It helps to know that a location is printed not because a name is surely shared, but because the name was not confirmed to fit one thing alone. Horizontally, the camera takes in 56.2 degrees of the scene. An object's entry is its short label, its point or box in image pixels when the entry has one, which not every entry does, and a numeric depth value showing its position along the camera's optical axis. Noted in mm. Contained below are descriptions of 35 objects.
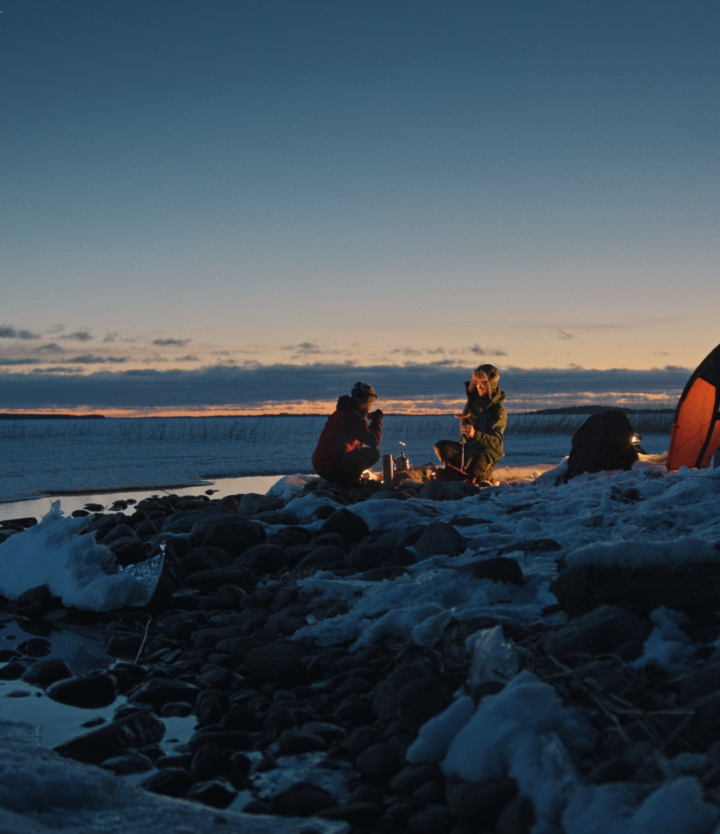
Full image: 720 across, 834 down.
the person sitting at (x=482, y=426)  10414
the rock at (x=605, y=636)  2889
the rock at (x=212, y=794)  2387
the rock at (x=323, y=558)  5449
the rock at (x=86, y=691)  3295
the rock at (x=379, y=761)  2484
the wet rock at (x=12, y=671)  3678
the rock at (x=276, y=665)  3363
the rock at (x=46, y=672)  3570
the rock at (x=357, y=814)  2203
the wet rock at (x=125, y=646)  4008
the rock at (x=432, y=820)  2129
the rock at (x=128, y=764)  2611
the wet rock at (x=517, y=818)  1967
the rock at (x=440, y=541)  5246
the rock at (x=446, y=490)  8844
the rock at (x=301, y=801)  2305
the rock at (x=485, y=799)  2088
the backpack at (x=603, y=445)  10109
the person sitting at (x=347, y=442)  10258
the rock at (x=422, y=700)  2654
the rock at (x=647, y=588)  3262
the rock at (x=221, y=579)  5270
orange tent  9891
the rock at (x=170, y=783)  2465
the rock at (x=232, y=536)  6012
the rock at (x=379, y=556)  5184
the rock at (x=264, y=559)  5605
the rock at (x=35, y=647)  4109
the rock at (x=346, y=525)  6402
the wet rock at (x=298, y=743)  2701
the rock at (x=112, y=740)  2740
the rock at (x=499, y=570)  4012
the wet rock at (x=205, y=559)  5555
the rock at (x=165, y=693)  3270
